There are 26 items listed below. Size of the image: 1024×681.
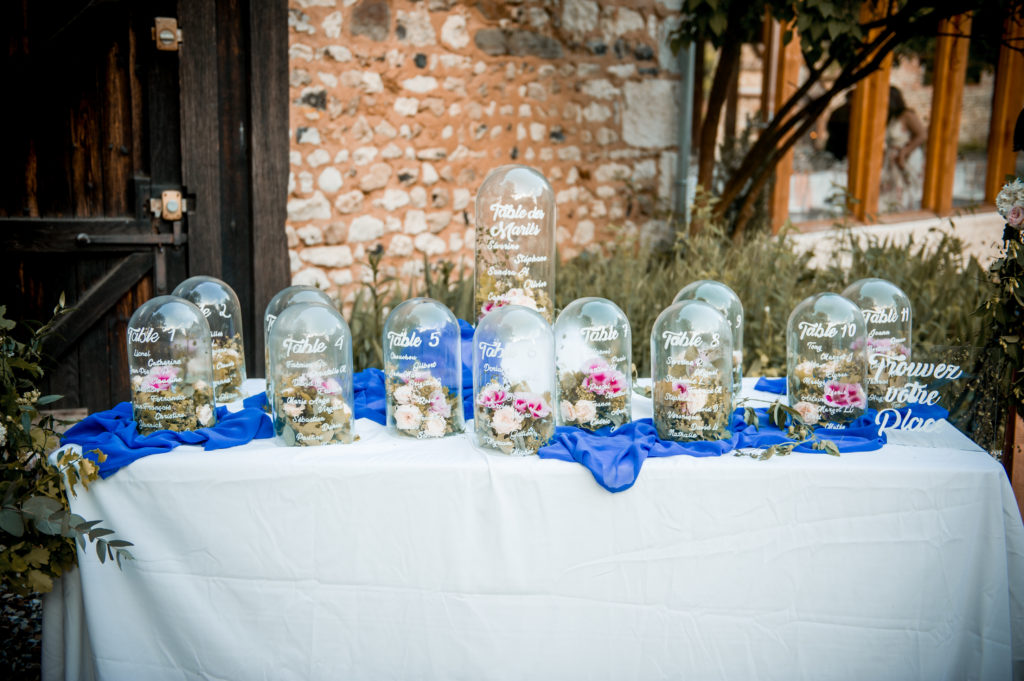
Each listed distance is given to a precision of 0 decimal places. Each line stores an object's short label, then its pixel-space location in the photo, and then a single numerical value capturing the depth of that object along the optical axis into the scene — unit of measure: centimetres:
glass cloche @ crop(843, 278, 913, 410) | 235
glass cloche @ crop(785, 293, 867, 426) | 217
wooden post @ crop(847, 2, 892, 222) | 705
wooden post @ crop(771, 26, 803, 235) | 665
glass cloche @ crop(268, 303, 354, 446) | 207
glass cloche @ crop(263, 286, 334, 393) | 251
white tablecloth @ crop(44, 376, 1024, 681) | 199
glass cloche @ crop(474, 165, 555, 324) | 252
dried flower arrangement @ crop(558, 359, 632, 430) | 218
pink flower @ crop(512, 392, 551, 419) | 203
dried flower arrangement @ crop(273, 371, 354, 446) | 208
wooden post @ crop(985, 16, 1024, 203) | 796
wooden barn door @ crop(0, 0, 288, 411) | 343
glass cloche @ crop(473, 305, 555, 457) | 202
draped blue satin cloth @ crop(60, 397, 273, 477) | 204
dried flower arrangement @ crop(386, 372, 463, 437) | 216
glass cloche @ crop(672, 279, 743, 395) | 248
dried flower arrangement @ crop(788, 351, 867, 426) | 219
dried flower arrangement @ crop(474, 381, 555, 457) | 203
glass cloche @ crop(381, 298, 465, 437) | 213
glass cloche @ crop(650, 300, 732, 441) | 207
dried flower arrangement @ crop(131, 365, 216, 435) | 215
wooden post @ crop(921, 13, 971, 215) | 761
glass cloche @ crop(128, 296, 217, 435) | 212
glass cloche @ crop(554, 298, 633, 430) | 214
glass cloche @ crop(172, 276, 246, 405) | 254
